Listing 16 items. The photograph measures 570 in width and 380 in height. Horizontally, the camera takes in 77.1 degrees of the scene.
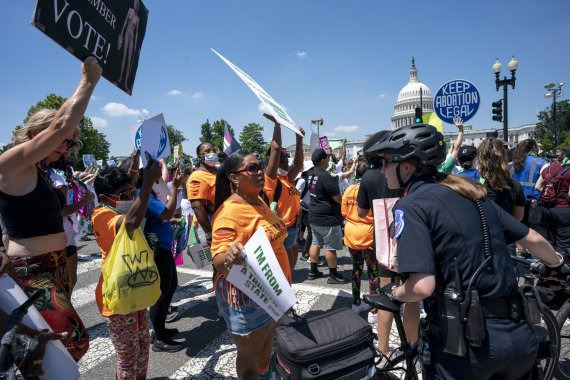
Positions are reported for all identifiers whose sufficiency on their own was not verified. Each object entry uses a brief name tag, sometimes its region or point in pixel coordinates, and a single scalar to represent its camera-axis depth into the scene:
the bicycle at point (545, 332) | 1.98
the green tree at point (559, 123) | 73.69
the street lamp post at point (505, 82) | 14.88
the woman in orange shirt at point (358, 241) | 4.18
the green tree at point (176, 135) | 105.94
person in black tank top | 1.93
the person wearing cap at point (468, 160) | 5.71
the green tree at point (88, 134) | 46.81
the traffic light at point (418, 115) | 7.52
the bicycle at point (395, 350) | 2.08
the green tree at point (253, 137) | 78.25
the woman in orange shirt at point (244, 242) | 2.43
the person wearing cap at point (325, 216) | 6.02
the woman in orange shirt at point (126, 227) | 2.57
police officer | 1.70
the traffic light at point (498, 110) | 14.76
